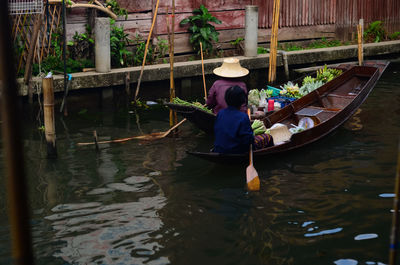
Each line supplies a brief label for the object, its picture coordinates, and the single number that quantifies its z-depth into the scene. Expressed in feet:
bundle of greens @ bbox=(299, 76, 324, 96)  34.63
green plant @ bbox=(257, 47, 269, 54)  46.62
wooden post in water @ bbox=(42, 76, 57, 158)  24.72
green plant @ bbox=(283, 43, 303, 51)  49.24
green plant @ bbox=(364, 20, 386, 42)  54.49
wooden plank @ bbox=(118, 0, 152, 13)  40.47
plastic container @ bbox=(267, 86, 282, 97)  34.37
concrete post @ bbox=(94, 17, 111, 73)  35.81
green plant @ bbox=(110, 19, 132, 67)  38.75
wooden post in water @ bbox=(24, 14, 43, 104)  33.12
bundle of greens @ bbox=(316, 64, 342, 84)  36.65
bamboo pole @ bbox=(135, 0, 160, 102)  36.86
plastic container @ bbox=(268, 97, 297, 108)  32.94
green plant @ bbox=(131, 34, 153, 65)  40.37
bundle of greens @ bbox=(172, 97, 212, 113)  28.25
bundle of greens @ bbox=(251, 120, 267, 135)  27.22
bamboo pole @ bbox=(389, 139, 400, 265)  9.12
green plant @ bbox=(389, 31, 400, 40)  56.03
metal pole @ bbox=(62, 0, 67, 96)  32.97
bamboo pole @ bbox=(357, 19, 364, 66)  42.25
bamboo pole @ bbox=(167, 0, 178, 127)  31.14
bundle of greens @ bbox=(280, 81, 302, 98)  34.14
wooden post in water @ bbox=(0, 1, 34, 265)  4.28
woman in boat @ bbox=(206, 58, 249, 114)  27.81
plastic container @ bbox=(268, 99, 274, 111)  31.82
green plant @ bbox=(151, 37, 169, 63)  41.86
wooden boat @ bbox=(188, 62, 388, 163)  26.42
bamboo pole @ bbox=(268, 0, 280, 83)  39.06
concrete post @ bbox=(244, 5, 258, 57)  42.83
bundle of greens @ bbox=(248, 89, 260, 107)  32.12
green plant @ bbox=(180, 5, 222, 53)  43.24
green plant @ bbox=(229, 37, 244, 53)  46.06
